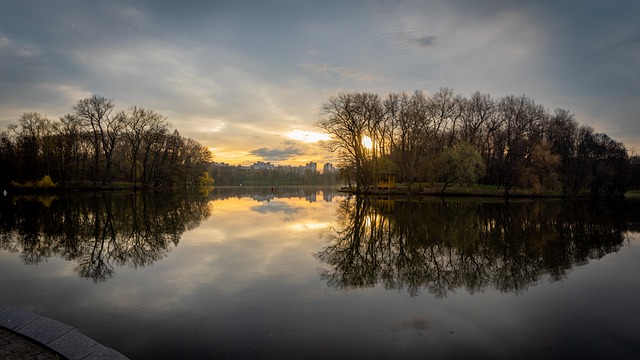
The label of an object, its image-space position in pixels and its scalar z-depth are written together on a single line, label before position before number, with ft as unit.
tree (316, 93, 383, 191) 181.78
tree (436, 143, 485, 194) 170.71
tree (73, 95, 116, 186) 199.85
